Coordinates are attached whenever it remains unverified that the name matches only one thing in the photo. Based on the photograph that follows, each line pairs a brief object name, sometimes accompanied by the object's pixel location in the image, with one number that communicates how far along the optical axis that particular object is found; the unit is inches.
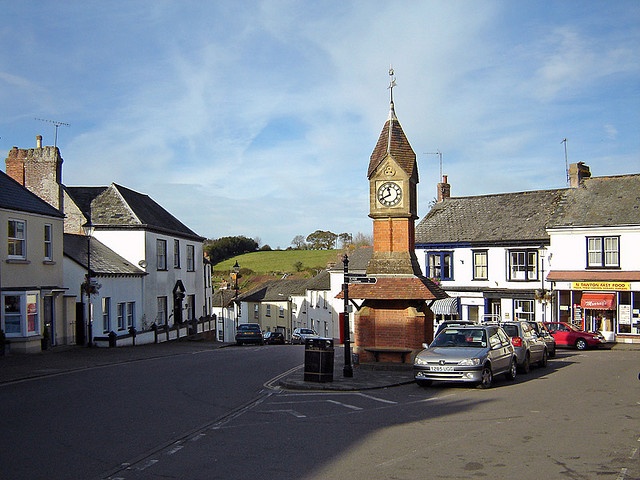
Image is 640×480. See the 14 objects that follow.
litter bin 689.6
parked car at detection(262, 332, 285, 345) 2057.0
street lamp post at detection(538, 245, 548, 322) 1498.5
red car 1325.0
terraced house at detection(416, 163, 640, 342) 1456.7
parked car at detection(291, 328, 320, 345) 2178.5
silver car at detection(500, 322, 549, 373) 805.2
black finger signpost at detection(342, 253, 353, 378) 736.3
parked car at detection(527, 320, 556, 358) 1022.3
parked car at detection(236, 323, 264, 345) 1732.3
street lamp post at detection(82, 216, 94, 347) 1198.3
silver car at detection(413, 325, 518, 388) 647.1
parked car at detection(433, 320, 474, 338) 814.5
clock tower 831.7
